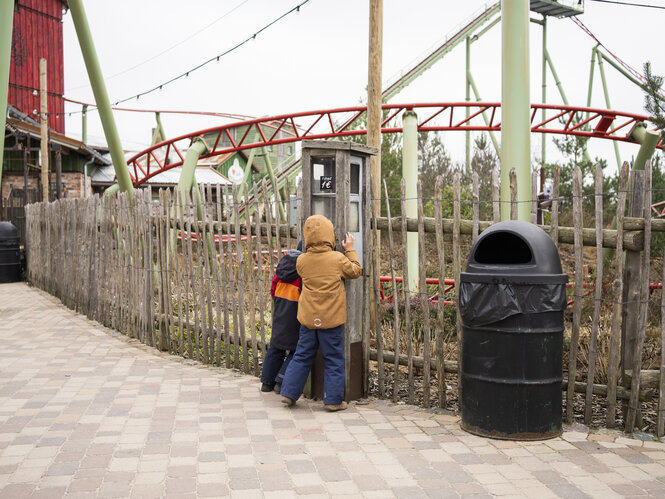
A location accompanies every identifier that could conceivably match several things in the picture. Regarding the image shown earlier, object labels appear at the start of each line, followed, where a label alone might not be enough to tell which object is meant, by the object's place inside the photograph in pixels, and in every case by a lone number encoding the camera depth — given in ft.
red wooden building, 93.20
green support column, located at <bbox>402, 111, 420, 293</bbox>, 40.47
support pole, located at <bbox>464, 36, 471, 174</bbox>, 79.00
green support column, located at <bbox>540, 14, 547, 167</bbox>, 82.07
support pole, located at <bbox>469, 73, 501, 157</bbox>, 77.35
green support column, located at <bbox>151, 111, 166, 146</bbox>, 88.89
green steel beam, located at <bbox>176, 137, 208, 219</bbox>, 53.72
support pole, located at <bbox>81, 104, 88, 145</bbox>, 100.77
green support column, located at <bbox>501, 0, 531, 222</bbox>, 23.84
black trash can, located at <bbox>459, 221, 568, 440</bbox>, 14.55
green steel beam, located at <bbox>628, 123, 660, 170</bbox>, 35.22
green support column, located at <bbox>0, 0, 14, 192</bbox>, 19.62
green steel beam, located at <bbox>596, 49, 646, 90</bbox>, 82.46
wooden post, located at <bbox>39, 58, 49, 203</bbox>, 65.53
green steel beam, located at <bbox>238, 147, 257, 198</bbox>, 94.66
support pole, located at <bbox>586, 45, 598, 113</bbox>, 79.92
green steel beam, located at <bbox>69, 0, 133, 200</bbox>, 35.19
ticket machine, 17.90
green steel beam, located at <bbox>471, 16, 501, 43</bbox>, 81.25
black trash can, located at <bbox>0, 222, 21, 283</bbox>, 56.13
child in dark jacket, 18.45
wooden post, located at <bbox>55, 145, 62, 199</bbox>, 67.78
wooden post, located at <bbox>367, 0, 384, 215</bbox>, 24.35
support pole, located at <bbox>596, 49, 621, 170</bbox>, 81.35
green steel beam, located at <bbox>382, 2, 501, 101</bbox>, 77.81
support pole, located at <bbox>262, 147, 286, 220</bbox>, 19.40
